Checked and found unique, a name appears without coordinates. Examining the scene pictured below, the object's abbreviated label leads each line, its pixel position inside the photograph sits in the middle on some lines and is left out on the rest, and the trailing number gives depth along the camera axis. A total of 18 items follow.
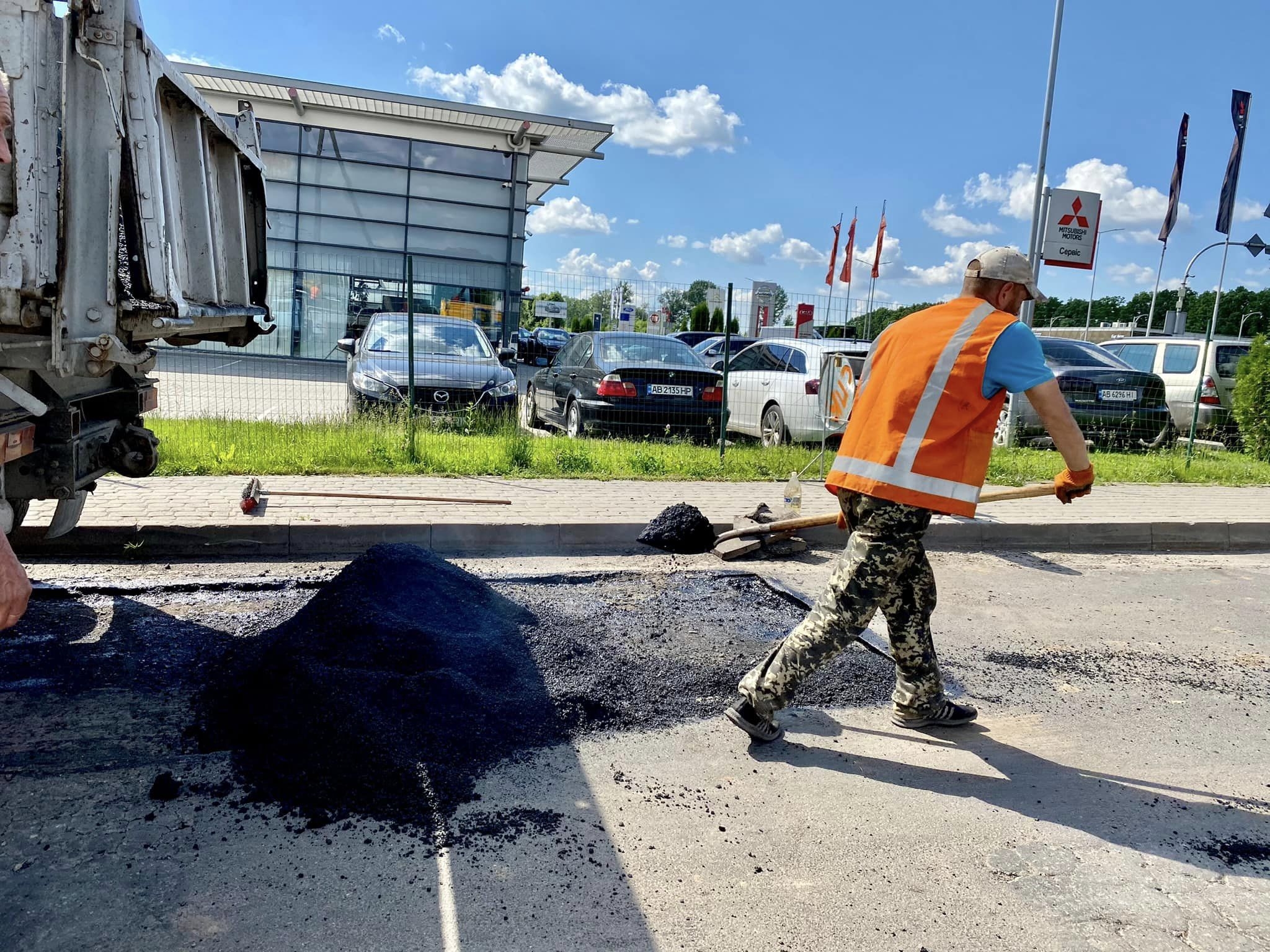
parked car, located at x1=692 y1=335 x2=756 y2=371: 22.38
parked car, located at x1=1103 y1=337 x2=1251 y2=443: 13.97
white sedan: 11.01
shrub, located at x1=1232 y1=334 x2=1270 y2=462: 12.51
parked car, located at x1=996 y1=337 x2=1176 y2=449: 11.93
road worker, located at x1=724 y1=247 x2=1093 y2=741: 3.43
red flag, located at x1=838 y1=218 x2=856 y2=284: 42.44
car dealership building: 22.16
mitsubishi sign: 12.59
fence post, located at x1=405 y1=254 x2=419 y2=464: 9.45
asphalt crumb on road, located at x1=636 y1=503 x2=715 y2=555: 6.89
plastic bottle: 7.10
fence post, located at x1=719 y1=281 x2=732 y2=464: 10.23
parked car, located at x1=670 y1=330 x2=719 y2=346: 29.80
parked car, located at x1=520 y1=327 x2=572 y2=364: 33.53
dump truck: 3.08
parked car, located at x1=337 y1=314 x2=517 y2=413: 10.68
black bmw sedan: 10.85
